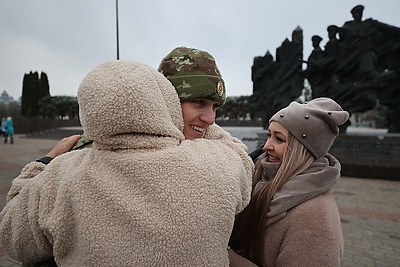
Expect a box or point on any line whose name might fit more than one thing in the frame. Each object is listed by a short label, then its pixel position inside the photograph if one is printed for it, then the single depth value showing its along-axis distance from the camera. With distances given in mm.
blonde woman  1164
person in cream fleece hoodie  769
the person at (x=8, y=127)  18803
